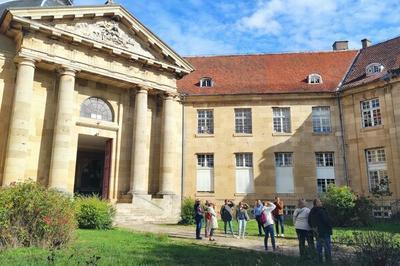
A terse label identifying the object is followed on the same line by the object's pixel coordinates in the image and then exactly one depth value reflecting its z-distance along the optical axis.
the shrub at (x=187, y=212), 19.47
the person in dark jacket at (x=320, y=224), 9.41
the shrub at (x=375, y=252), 6.90
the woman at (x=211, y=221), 14.08
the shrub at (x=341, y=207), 18.25
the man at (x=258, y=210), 13.99
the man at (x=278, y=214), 14.91
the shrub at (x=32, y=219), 10.18
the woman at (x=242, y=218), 14.32
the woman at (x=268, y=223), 11.58
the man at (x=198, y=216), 13.98
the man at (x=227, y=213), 15.02
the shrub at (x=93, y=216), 16.08
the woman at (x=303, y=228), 10.02
